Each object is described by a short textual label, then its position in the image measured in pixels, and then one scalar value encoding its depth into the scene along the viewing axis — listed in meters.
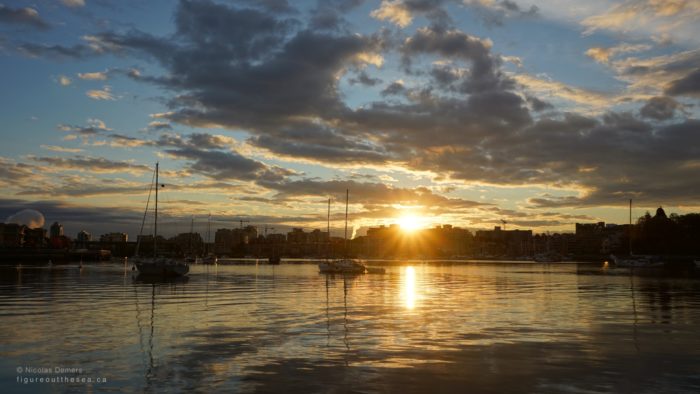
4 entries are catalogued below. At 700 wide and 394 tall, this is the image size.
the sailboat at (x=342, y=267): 109.38
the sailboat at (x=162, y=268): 84.19
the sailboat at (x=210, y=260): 188.25
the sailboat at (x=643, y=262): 162.50
